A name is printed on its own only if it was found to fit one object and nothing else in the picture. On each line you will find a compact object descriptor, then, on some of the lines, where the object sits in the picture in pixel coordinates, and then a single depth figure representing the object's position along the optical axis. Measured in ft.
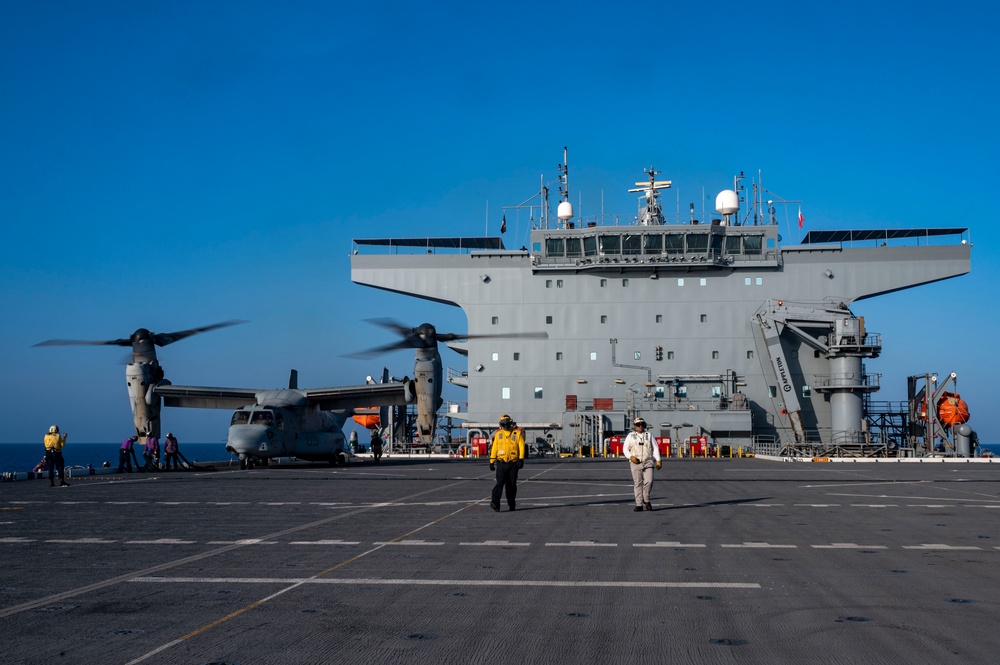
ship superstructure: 162.40
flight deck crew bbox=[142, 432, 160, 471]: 110.73
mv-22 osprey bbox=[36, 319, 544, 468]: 117.39
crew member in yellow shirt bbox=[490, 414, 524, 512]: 50.72
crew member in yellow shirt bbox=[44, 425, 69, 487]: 76.07
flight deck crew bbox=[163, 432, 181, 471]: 112.68
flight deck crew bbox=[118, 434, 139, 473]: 105.70
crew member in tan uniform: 50.67
